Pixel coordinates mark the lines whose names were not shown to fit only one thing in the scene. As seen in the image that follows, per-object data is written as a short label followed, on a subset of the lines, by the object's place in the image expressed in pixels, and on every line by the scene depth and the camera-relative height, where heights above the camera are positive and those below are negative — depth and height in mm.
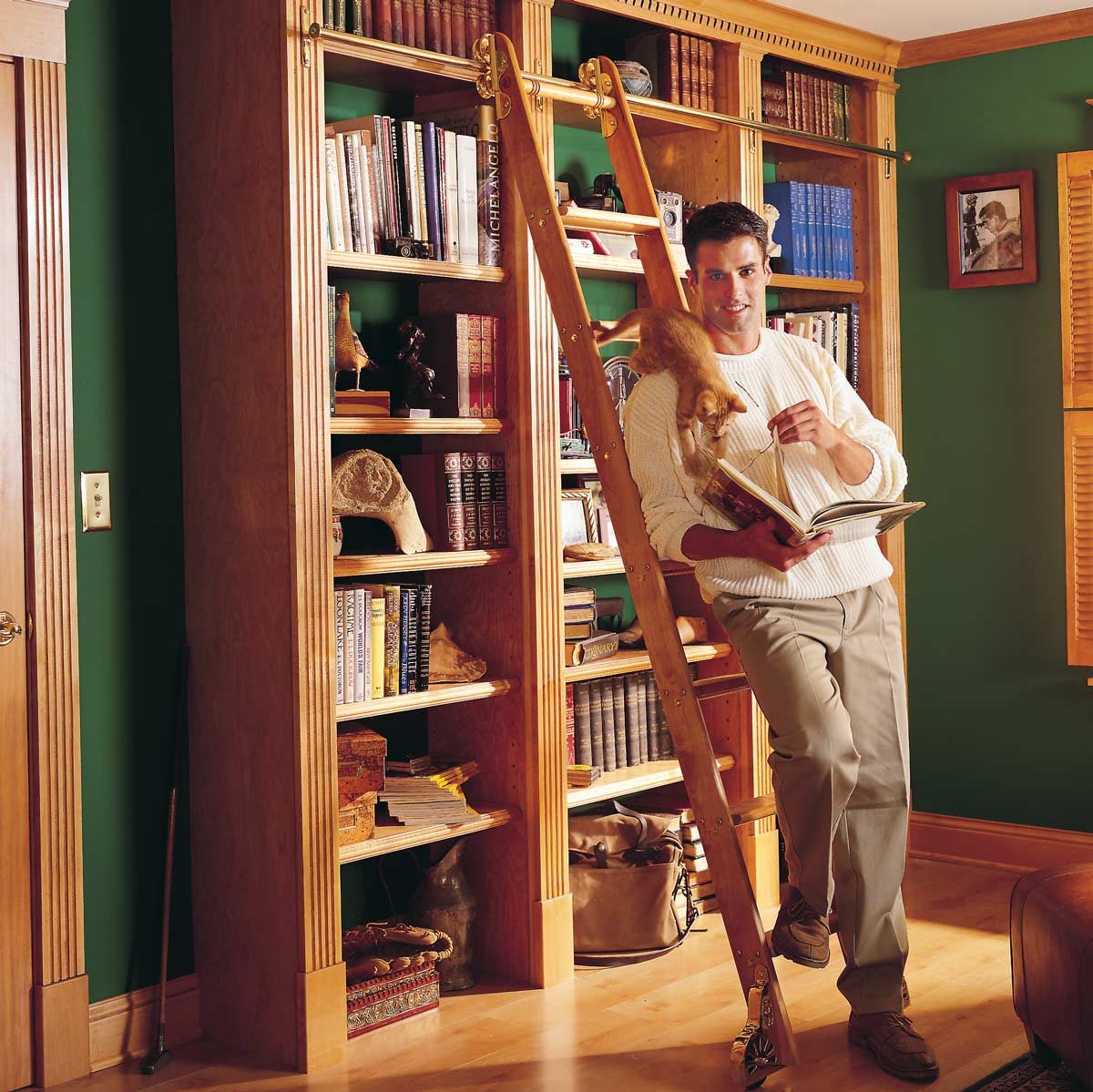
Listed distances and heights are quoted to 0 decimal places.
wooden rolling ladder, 3043 +93
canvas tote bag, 3826 -1023
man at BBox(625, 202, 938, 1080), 3016 -238
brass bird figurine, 3375 +378
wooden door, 3061 -294
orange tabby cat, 3082 +283
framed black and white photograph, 4570 +833
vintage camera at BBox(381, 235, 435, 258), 3414 +604
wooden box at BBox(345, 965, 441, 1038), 3340 -1109
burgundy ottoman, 2705 -885
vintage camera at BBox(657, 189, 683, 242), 4125 +808
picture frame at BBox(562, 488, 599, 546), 3945 -27
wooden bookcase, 3166 -111
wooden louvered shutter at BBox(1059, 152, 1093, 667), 4445 +315
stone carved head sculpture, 3373 +39
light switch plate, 3205 +39
